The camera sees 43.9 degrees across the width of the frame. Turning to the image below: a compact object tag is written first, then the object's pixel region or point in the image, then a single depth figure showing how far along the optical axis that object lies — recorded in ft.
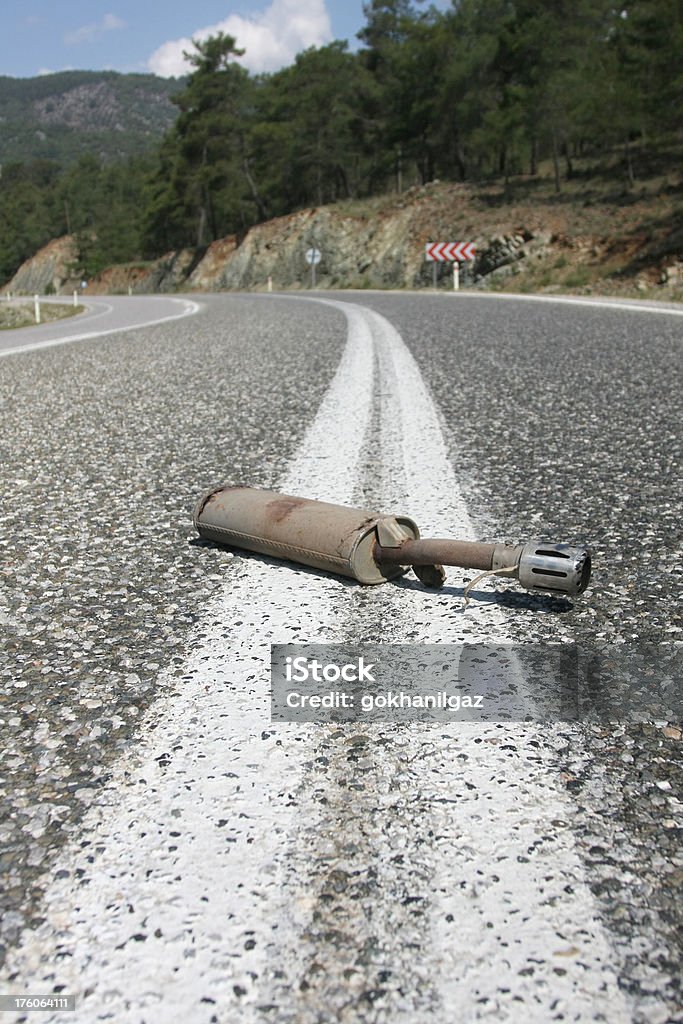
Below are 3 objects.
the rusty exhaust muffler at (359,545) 6.16
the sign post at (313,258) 128.36
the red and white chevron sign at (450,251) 93.25
